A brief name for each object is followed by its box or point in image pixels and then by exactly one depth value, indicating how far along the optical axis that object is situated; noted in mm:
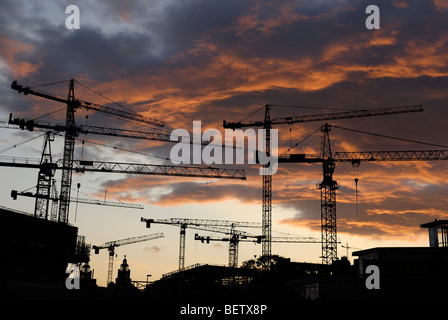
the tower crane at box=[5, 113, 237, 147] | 140250
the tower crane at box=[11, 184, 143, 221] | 141625
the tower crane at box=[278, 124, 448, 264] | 138750
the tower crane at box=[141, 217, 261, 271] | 188975
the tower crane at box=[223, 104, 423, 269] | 148625
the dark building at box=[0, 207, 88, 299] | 103000
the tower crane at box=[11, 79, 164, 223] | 135625
